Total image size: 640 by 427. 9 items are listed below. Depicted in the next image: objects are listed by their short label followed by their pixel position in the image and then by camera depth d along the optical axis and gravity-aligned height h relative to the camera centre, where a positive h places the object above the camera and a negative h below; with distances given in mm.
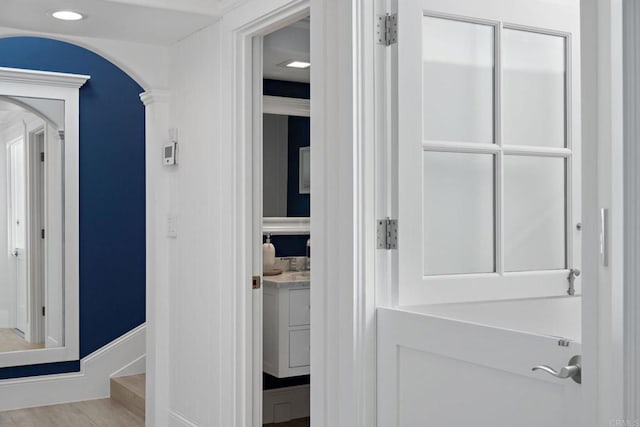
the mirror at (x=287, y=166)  4785 +299
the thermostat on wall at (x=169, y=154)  3779 +302
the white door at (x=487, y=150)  2348 +203
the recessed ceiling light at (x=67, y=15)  3160 +866
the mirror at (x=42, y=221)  5234 -66
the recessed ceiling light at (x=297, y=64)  4554 +927
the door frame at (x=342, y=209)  2340 +6
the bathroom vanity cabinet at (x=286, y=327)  4133 -662
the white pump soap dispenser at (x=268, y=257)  4531 -288
